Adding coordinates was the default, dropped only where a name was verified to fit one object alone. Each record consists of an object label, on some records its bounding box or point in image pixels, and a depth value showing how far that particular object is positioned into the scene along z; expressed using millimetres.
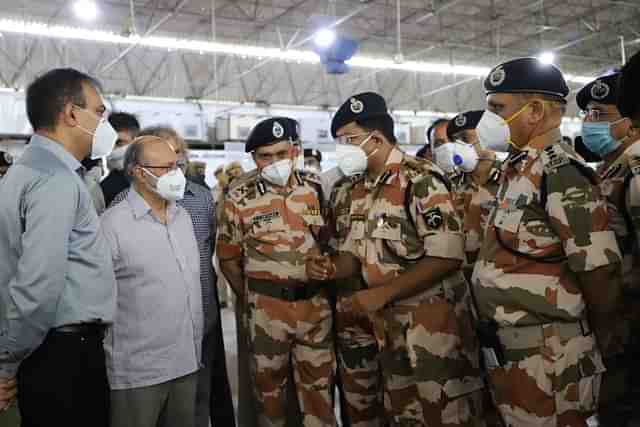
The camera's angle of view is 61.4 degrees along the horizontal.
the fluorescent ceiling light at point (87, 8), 7383
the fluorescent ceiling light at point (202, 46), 7547
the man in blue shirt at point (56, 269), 1587
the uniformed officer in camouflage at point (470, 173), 2803
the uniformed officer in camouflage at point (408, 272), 2189
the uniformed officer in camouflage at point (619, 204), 2096
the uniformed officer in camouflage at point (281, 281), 2527
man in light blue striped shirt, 1968
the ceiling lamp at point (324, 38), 7350
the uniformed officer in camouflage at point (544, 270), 1654
